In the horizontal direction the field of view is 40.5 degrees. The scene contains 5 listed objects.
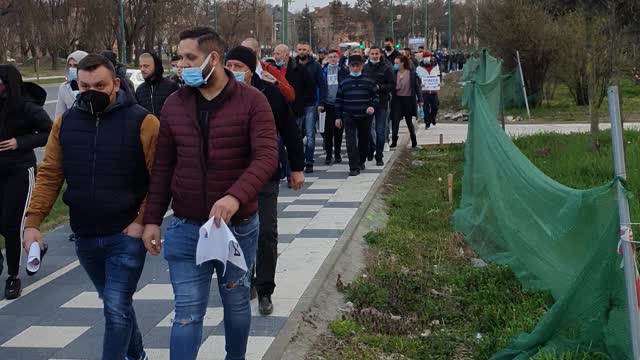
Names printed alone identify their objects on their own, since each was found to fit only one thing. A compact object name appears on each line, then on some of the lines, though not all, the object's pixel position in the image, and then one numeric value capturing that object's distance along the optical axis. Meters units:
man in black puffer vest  4.27
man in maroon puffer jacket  4.05
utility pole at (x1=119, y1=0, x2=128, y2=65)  43.76
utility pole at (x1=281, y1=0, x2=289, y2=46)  20.83
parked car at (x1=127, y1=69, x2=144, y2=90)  26.02
